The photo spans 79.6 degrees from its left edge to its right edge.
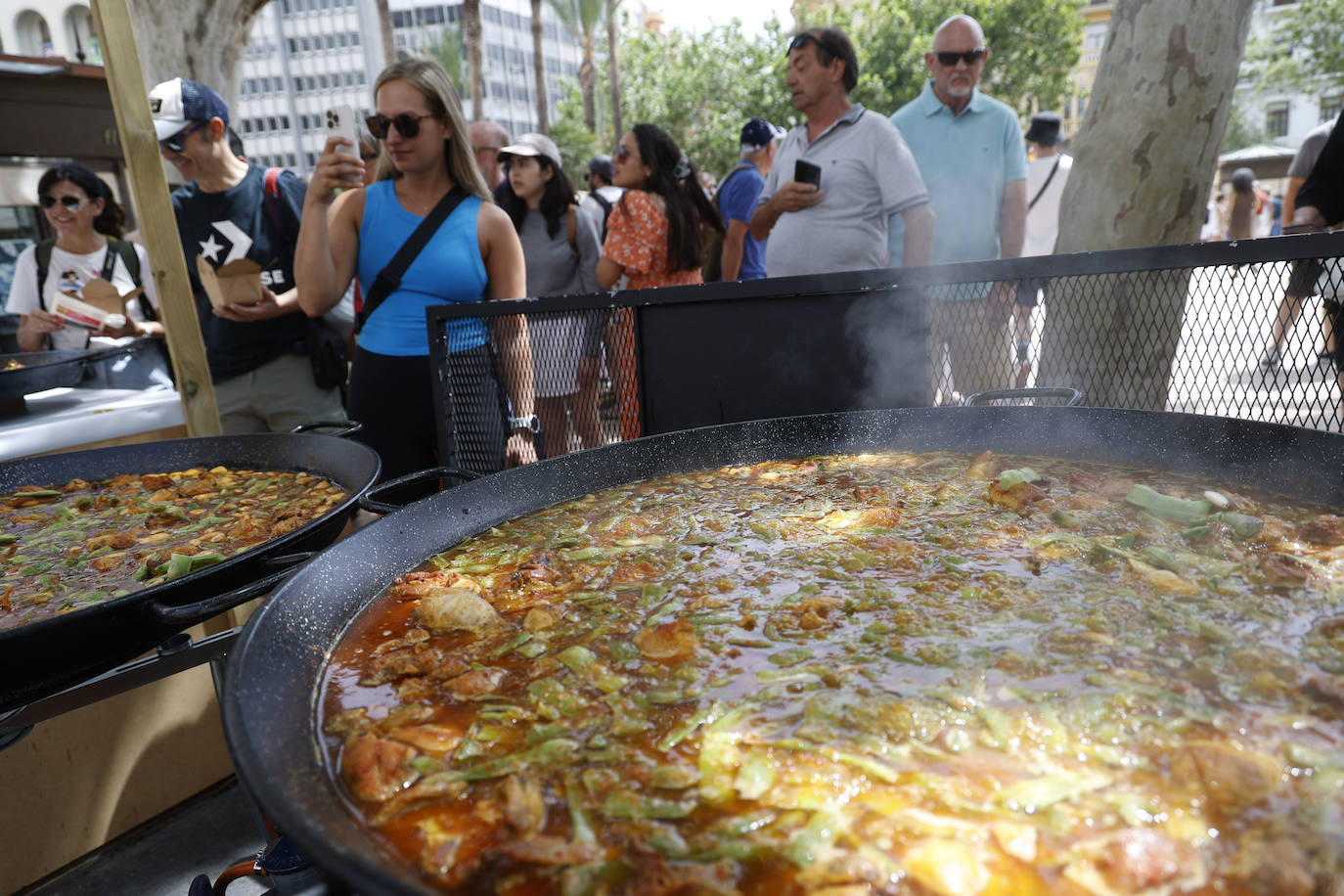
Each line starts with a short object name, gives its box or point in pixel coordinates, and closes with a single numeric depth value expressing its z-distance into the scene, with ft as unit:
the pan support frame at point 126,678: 5.56
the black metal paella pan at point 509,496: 3.31
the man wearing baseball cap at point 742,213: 18.86
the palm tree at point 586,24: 131.34
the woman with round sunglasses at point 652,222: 16.81
